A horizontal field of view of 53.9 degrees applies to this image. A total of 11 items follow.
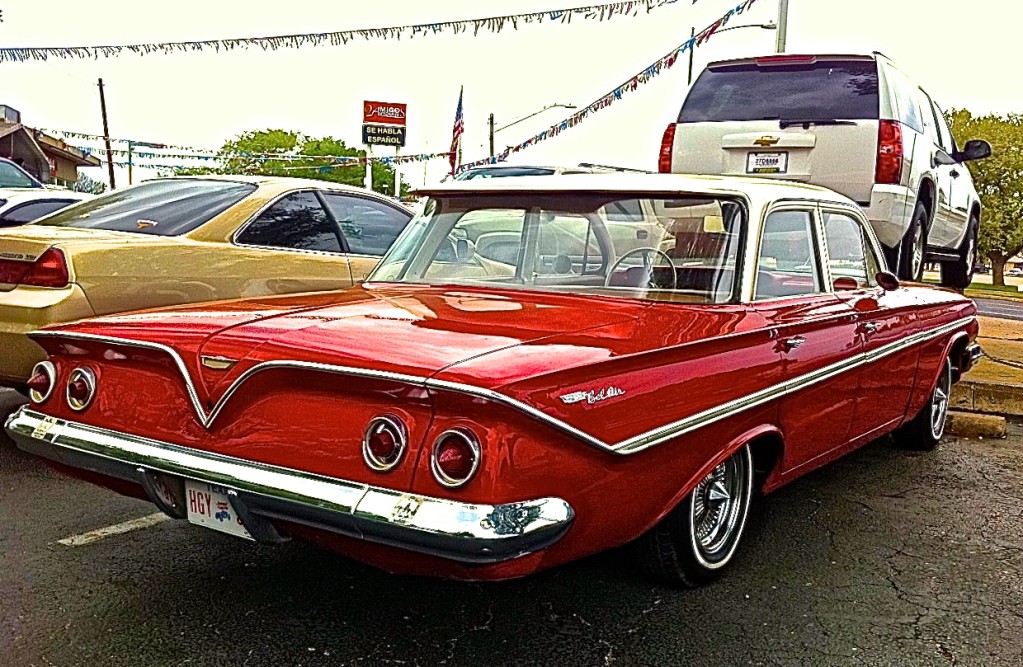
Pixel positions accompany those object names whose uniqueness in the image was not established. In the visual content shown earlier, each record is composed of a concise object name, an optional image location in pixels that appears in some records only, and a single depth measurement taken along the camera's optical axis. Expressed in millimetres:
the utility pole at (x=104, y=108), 43981
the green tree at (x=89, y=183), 43938
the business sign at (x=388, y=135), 40972
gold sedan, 4863
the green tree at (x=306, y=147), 78500
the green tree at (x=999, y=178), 40094
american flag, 28375
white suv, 7020
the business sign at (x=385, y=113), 42312
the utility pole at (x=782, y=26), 14516
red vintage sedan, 2561
